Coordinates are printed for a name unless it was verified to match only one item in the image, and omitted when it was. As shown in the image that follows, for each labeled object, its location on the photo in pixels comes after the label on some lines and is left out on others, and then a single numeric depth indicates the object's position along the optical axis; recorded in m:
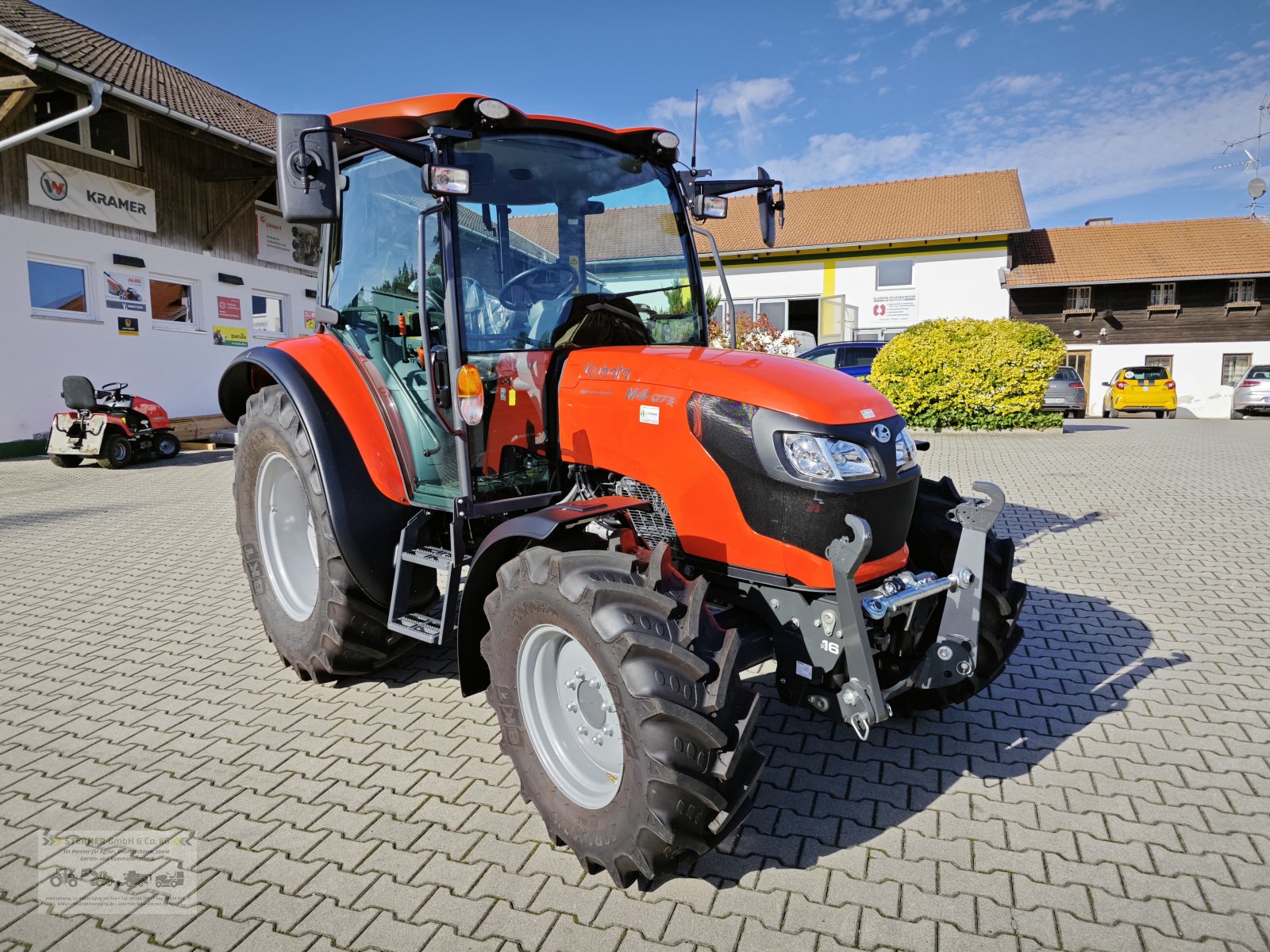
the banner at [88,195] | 12.20
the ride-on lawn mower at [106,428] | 10.95
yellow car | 22.02
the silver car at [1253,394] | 20.66
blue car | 16.08
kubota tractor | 2.35
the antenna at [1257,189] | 28.45
